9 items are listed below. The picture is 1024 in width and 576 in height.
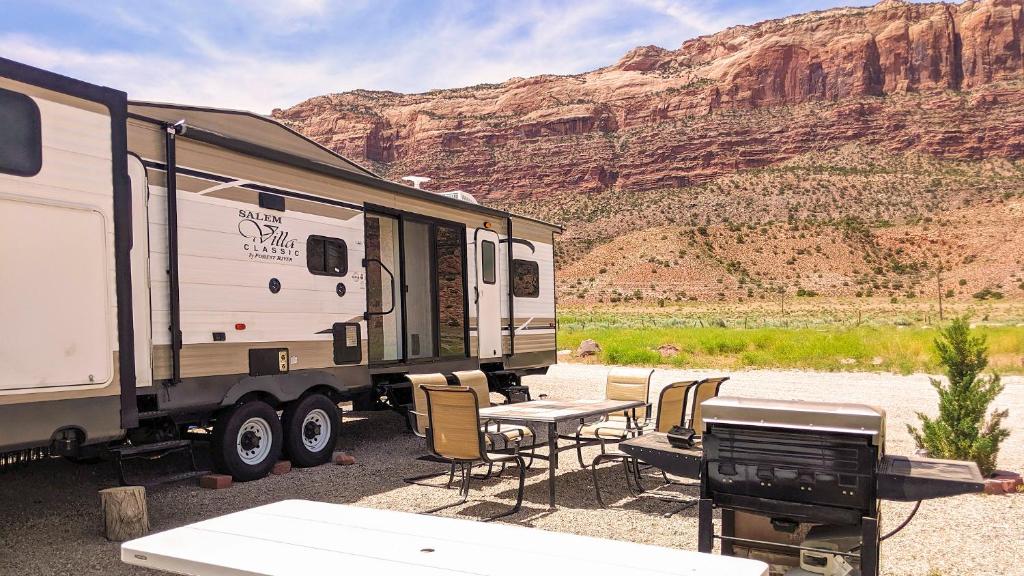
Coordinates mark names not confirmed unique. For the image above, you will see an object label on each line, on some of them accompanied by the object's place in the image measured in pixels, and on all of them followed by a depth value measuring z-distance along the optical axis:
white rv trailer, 5.19
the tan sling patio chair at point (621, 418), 6.96
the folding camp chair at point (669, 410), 6.31
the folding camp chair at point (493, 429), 6.75
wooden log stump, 5.47
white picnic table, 2.61
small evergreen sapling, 6.88
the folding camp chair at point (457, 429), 6.09
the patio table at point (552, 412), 6.37
